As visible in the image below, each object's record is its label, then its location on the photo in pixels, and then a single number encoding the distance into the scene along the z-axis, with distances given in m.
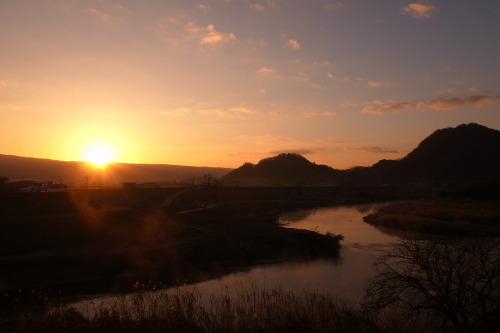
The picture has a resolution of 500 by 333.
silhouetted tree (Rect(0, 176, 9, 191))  70.00
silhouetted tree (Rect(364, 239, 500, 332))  13.76
